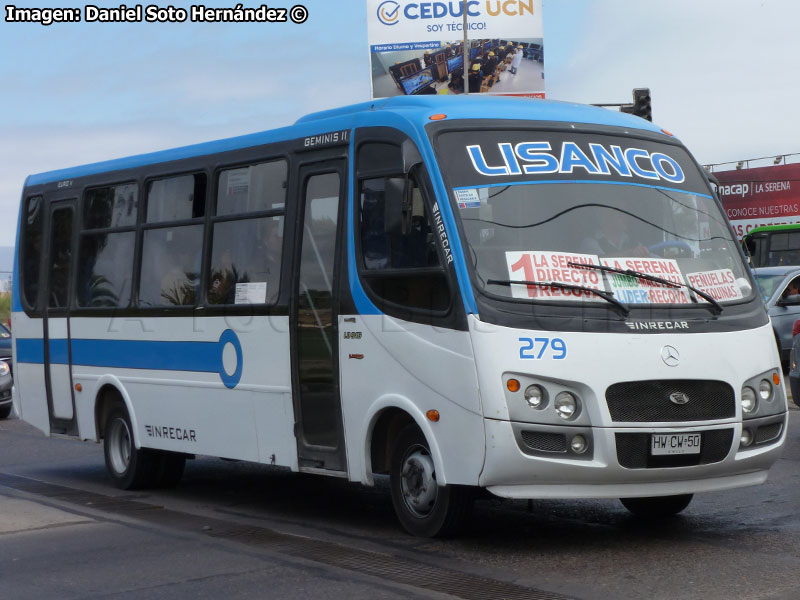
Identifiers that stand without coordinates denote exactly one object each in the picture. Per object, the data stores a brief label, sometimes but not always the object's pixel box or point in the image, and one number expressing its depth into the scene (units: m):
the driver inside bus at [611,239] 8.19
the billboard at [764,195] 35.22
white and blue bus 7.73
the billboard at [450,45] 57.69
